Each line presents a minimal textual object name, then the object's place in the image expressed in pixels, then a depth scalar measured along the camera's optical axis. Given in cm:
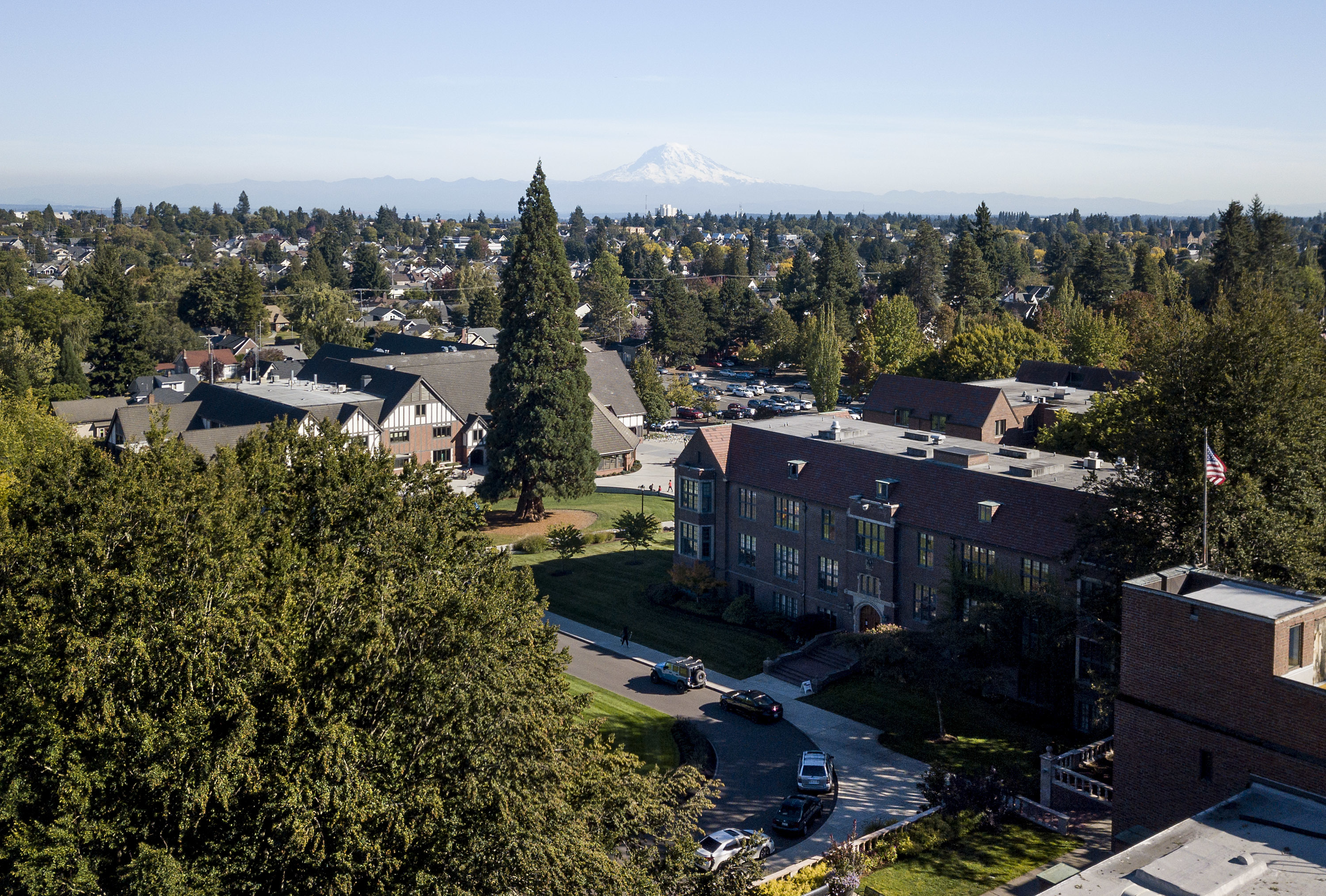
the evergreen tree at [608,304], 15875
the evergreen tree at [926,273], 14425
